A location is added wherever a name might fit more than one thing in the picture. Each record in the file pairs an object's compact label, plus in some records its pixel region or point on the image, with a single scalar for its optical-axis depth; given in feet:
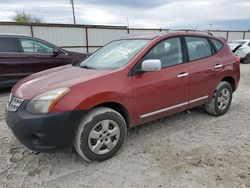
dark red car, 16.01
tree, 85.43
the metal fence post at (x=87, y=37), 35.86
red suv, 6.81
